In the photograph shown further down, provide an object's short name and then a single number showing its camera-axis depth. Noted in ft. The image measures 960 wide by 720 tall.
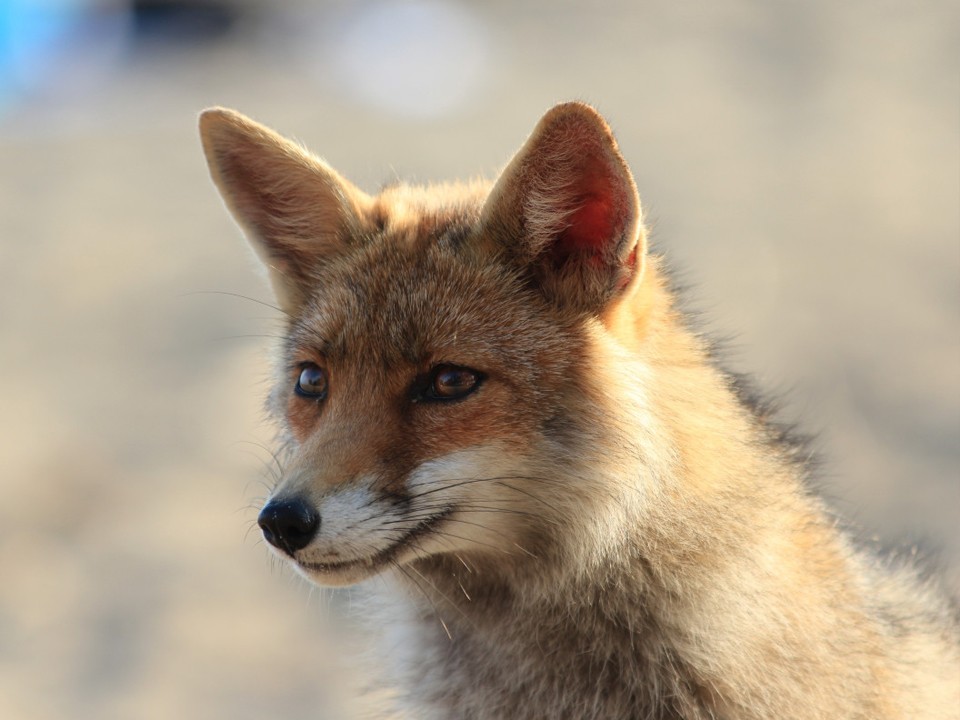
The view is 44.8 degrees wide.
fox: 11.69
